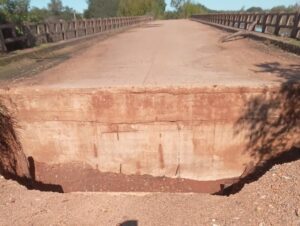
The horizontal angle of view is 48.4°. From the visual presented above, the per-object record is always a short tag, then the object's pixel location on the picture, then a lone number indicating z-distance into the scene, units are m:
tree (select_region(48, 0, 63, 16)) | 101.03
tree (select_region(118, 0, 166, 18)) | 58.50
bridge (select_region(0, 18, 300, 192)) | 6.28
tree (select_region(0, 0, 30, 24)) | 11.09
